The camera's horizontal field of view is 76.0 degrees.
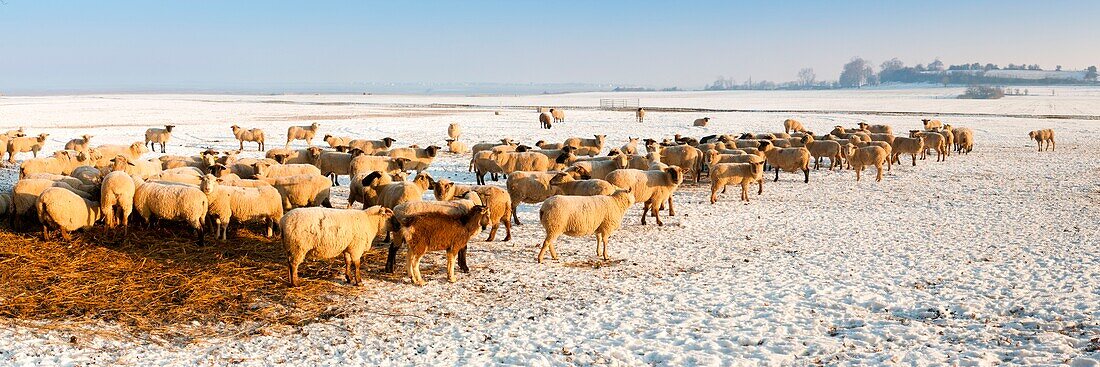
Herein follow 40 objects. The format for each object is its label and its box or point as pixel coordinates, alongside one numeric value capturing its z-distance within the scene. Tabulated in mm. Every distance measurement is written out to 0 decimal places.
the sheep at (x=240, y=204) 11055
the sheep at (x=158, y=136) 29750
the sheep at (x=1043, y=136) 29391
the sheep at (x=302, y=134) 32869
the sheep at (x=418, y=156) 20981
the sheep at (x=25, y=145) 24150
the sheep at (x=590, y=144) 25047
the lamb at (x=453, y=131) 35094
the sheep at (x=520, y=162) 19609
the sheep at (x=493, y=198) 11906
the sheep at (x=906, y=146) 24891
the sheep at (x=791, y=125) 38900
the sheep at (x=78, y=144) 25106
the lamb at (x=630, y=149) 23219
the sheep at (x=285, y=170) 15250
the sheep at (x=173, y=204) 10680
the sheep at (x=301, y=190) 12938
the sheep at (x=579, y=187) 12758
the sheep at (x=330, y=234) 8750
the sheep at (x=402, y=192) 12078
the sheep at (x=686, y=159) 20453
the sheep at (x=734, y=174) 17047
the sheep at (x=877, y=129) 31286
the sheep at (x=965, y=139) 29056
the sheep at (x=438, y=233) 9305
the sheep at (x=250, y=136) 30891
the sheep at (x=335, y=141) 28328
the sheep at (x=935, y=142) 26562
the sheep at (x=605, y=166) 17189
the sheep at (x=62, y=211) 10188
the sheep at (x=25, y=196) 11180
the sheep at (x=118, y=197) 10742
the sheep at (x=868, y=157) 20795
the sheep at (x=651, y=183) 14039
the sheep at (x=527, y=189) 13711
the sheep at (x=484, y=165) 19719
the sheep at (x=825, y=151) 23203
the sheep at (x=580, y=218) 10602
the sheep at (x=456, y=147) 28188
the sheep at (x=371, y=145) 23603
